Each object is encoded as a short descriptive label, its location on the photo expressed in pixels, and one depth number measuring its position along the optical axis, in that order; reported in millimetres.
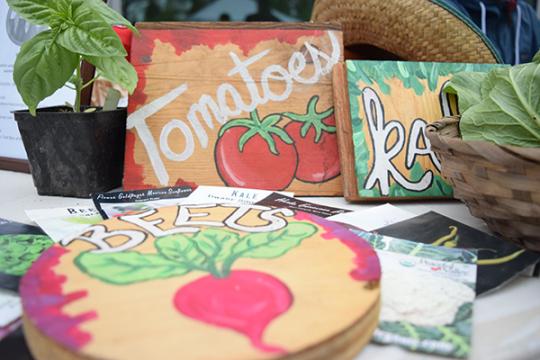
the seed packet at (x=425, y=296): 392
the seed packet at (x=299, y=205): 725
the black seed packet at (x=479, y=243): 506
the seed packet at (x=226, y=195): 753
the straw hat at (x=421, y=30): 896
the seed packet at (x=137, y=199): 708
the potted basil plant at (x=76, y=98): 699
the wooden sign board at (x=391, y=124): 798
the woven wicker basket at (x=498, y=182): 506
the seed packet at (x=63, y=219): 624
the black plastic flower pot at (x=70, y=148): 777
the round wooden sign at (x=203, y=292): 336
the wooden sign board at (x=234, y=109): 842
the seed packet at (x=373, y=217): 672
